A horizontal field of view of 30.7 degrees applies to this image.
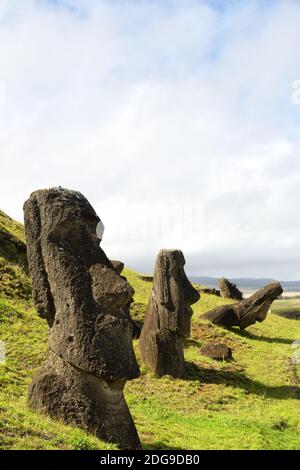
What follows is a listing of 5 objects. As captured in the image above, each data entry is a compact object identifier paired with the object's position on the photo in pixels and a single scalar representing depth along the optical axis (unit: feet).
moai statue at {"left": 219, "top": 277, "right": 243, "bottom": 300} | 138.92
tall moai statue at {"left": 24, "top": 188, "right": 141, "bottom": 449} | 34.19
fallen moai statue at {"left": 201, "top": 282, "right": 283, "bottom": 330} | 96.07
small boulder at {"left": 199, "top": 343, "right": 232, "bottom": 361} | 74.13
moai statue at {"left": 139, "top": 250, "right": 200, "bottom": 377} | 64.13
